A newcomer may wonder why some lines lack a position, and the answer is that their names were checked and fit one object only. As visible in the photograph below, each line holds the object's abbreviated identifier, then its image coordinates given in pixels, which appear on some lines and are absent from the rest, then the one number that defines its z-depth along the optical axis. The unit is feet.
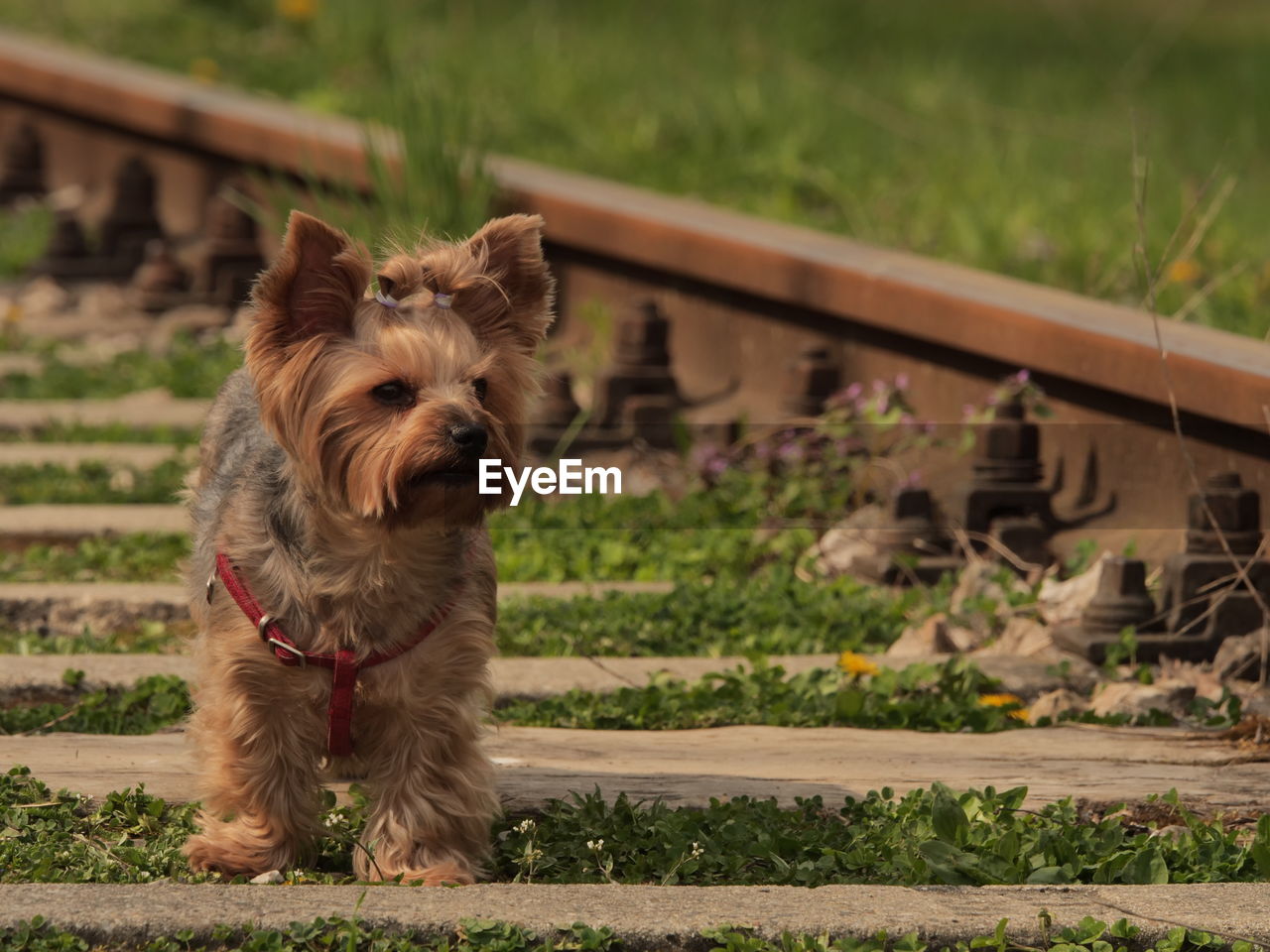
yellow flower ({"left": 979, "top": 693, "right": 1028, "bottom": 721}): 17.54
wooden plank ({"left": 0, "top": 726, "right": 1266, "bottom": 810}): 15.33
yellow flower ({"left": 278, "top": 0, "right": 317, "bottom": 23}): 43.93
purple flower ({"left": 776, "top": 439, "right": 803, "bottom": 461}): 23.63
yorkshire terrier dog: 13.17
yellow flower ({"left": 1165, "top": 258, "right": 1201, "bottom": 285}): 25.98
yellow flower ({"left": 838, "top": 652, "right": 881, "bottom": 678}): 18.04
